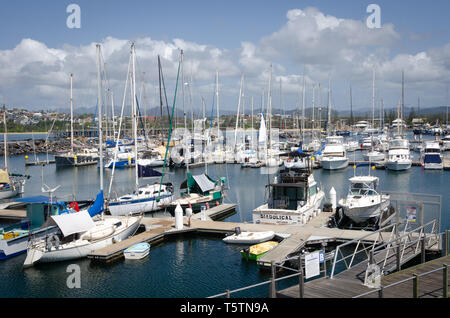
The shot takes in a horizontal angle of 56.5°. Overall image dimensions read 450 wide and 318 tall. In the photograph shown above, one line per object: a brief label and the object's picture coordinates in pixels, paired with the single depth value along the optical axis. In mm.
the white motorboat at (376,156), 69312
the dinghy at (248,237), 24922
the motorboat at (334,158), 64000
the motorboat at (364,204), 26312
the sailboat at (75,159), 79938
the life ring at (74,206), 29158
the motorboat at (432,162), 61812
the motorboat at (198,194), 35906
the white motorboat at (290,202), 27688
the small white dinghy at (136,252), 23719
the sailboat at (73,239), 23062
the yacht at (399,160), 60688
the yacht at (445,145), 93150
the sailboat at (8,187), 46094
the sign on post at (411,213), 22394
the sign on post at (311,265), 13547
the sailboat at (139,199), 34094
